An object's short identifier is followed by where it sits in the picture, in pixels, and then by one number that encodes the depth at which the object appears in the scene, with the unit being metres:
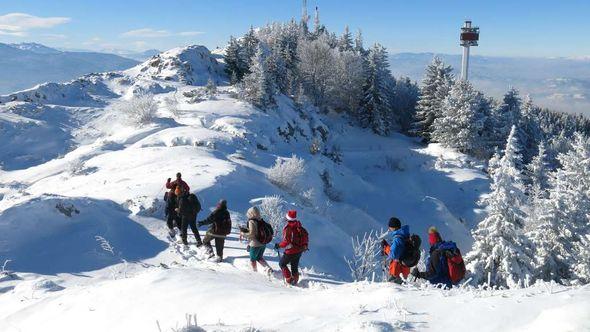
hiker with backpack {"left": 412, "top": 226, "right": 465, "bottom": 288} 7.60
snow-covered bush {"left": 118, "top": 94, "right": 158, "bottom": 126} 33.25
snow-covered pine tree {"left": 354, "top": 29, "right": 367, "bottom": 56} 79.43
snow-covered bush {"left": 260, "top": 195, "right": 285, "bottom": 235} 13.97
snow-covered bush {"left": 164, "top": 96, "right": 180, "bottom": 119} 35.75
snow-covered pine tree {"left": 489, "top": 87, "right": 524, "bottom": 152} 48.47
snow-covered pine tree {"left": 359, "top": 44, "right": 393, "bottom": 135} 57.75
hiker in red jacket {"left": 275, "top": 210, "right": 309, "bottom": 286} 9.27
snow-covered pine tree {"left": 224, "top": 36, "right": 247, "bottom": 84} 56.84
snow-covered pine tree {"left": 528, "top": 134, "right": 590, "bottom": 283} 18.89
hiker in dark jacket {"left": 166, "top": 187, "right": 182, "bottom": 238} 13.48
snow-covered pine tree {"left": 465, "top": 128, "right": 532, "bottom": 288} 17.53
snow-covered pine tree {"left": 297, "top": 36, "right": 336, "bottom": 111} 61.44
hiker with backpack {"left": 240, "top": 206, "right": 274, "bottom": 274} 9.98
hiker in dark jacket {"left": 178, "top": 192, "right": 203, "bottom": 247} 12.30
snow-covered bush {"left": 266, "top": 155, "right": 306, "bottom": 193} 22.69
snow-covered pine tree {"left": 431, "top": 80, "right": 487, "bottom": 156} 46.34
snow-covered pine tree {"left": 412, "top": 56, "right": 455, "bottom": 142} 52.97
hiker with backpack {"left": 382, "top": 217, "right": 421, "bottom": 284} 7.98
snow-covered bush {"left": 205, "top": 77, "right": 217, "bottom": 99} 42.70
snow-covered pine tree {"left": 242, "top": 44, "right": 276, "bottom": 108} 41.09
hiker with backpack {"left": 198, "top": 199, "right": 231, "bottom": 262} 11.09
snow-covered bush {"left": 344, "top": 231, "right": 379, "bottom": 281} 11.27
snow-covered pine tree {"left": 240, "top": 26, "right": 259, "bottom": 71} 56.90
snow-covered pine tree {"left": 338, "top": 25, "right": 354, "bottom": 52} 78.21
